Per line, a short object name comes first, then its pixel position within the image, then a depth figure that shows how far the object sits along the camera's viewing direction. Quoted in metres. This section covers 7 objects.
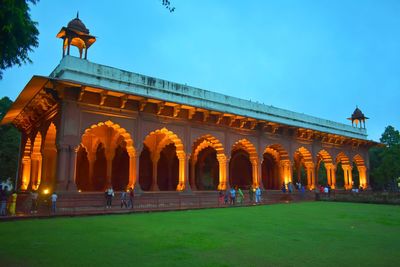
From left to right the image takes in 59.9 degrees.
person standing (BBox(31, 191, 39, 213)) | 12.22
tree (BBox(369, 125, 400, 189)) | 36.16
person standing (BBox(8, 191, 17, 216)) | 11.86
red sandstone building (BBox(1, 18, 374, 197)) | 14.99
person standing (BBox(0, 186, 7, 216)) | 11.25
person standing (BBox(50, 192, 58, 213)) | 12.36
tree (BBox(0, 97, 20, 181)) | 26.16
